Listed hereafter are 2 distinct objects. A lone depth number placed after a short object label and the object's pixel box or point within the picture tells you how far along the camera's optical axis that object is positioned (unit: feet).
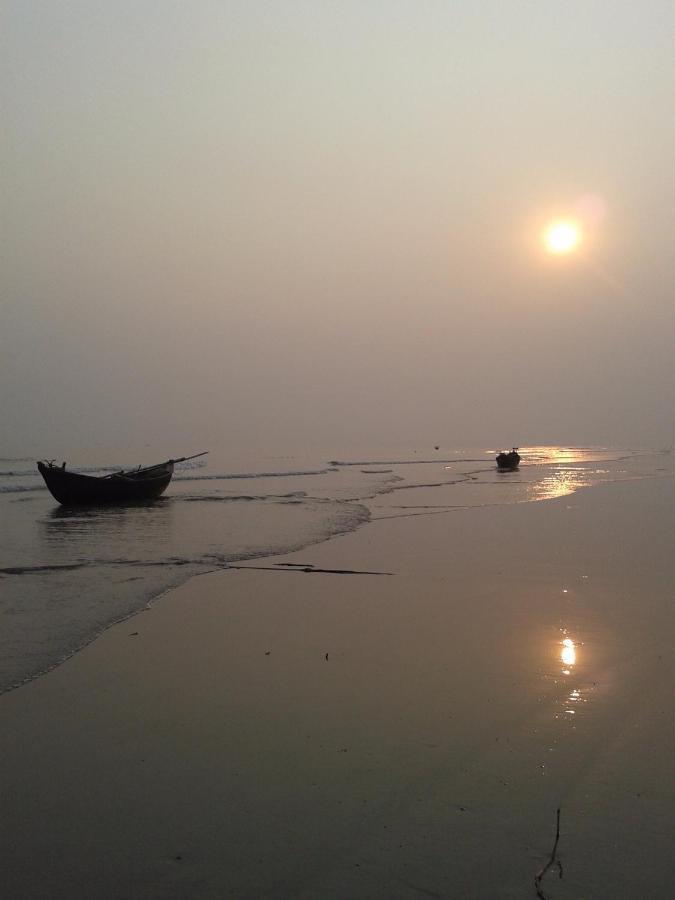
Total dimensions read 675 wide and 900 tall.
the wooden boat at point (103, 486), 83.05
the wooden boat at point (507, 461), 163.73
